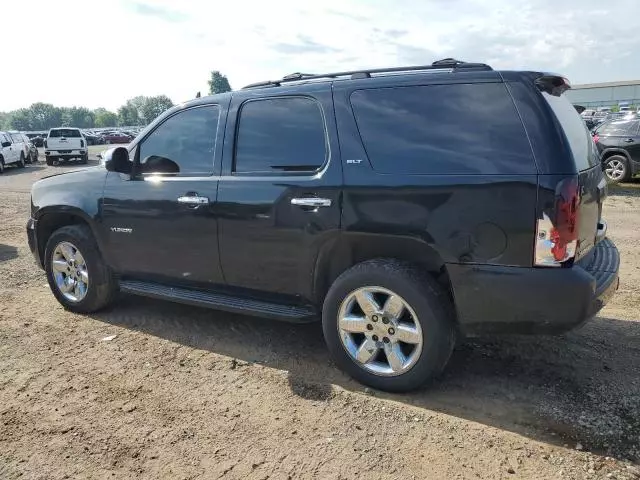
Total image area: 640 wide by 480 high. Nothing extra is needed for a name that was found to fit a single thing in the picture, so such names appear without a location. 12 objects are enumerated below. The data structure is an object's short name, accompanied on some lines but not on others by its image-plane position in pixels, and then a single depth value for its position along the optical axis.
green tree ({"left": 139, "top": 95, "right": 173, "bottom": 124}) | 129.19
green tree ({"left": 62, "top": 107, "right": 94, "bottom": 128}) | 147.50
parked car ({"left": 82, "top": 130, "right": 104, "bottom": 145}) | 54.88
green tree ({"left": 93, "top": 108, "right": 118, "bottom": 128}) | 152.75
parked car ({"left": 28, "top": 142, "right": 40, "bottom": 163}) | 25.72
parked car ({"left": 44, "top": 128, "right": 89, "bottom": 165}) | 24.86
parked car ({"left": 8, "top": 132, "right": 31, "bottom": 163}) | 23.28
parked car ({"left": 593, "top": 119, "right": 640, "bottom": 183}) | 12.59
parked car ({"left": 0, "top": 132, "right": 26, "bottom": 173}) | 21.34
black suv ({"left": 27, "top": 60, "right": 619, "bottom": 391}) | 2.93
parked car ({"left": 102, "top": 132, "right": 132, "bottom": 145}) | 56.31
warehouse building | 105.50
